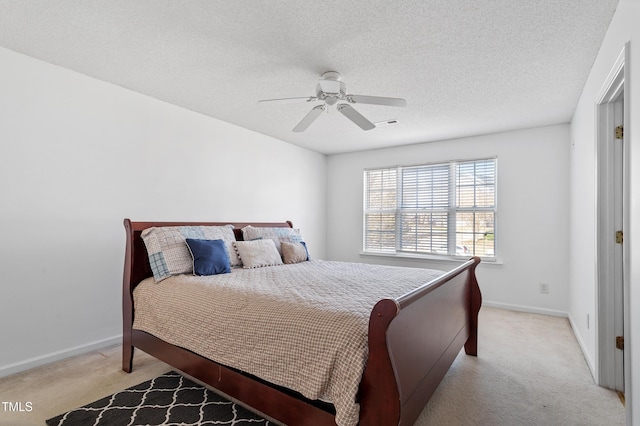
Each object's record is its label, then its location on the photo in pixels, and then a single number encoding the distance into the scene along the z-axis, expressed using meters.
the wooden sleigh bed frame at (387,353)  1.31
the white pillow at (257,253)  3.10
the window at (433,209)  4.52
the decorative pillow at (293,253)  3.50
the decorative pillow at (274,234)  3.51
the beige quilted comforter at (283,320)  1.42
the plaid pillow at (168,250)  2.54
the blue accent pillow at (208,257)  2.63
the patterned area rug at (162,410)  1.85
